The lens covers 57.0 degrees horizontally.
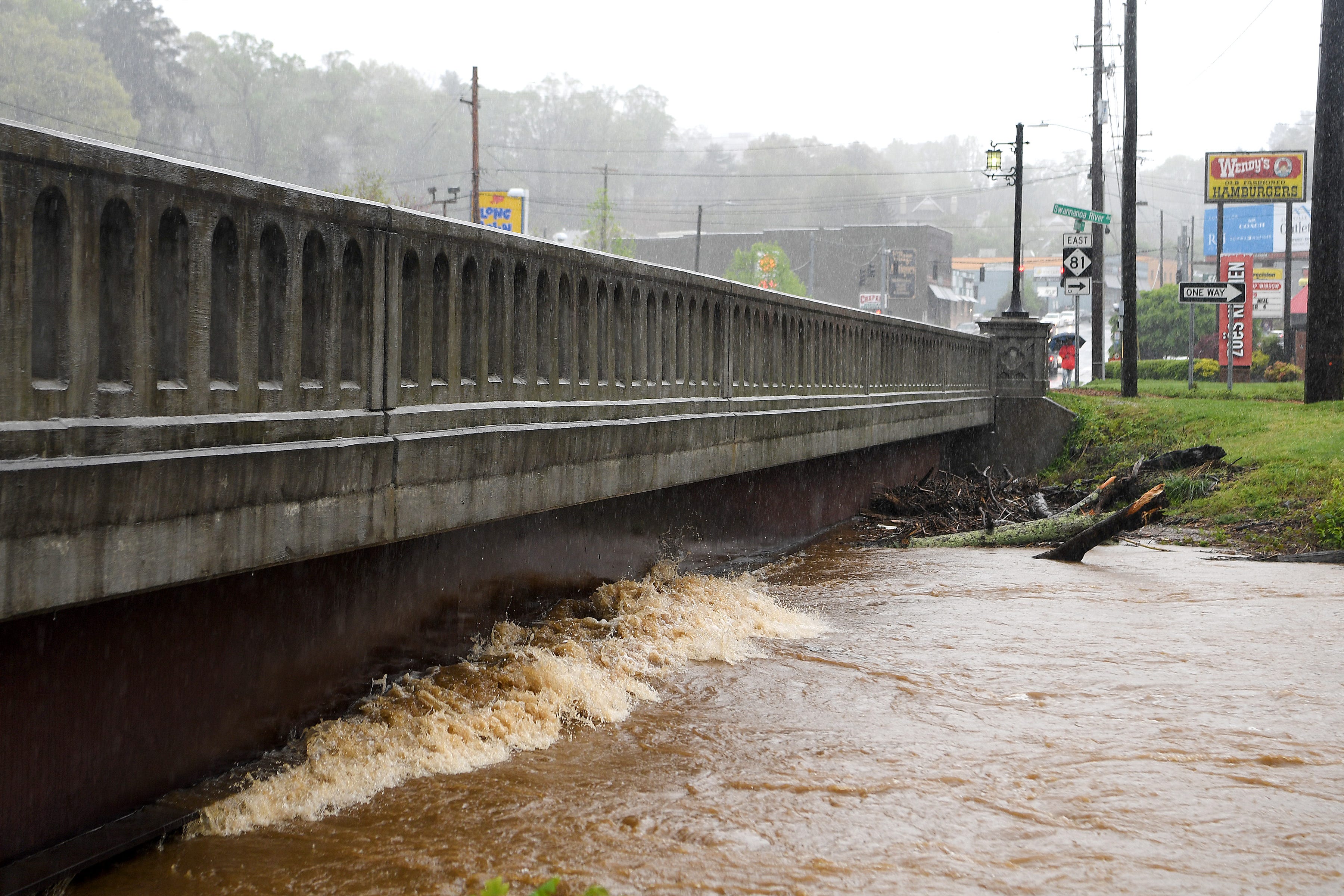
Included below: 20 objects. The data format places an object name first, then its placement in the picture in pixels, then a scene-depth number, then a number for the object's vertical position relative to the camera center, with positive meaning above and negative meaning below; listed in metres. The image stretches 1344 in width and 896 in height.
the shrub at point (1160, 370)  40.41 +1.16
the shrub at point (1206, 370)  41.50 +1.21
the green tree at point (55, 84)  64.06 +16.04
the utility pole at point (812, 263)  87.44 +9.92
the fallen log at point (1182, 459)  16.44 -0.72
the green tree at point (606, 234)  75.25 +10.27
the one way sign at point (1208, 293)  24.94 +2.28
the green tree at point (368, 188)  55.91 +9.98
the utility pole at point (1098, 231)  33.11 +5.10
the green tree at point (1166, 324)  59.62 +3.98
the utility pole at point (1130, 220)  25.02 +4.05
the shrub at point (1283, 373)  42.16 +1.17
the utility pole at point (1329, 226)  20.33 +2.99
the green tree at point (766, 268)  86.75 +9.22
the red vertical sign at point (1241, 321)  39.53 +2.84
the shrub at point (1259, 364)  47.31 +1.62
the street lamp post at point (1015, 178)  22.88 +4.81
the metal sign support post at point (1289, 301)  49.78 +4.26
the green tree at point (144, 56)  77.00 +21.26
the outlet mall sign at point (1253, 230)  70.31 +10.12
